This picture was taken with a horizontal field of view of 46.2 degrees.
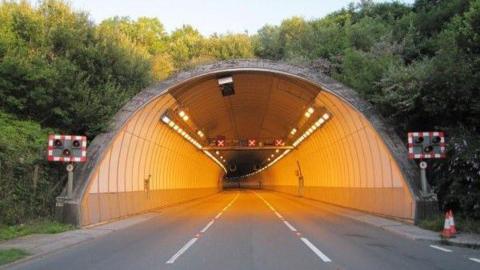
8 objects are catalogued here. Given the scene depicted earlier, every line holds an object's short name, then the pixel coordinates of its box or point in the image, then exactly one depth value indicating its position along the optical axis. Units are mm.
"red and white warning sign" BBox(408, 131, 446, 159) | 20656
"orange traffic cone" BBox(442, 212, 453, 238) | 16575
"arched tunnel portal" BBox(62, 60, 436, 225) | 22922
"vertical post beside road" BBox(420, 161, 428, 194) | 20672
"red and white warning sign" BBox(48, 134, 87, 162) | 20391
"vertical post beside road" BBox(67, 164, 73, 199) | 20188
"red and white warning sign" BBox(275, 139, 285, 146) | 47562
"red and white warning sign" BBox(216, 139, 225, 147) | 45719
